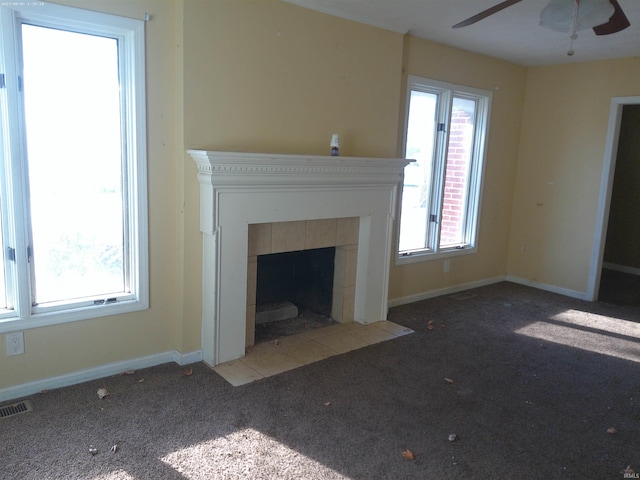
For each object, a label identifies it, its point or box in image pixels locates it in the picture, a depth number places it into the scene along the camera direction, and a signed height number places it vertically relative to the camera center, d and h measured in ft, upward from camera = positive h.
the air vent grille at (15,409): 8.16 -4.38
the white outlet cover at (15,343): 8.54 -3.40
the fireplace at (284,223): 9.81 -1.47
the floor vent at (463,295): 16.05 -4.25
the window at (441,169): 14.61 -0.13
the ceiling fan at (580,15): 6.91 +2.26
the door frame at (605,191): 15.42 -0.61
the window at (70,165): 8.21 -0.30
